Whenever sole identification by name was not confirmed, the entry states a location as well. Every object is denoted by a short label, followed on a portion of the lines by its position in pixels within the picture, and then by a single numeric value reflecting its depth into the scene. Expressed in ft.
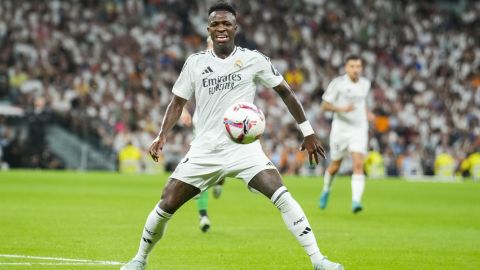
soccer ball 57.21
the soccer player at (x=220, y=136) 59.26
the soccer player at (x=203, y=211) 91.66
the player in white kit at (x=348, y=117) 120.67
